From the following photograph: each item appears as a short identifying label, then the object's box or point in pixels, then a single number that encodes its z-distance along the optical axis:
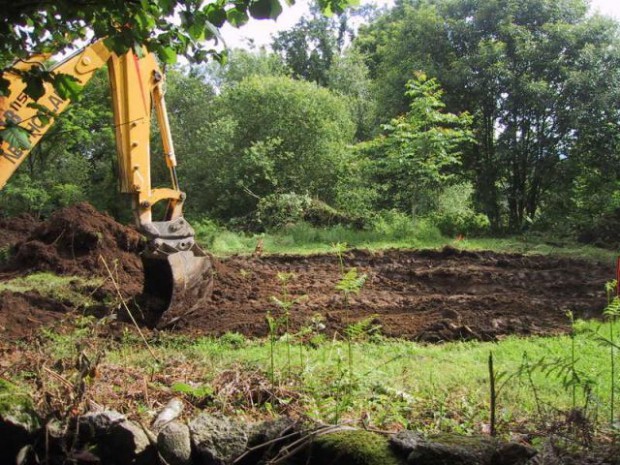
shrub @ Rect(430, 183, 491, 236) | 14.59
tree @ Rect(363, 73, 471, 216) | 14.02
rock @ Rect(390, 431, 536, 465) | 2.55
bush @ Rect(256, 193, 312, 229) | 15.42
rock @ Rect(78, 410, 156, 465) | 2.97
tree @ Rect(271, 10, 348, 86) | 30.95
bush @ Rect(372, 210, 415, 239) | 14.08
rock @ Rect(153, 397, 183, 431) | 3.19
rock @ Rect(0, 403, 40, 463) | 3.01
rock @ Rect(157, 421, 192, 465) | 2.94
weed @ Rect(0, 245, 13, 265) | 10.30
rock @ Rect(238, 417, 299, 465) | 2.92
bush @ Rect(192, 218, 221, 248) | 13.63
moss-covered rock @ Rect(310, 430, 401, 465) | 2.70
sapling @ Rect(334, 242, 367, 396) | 3.70
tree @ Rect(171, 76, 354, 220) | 17.14
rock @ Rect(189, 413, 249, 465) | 2.92
